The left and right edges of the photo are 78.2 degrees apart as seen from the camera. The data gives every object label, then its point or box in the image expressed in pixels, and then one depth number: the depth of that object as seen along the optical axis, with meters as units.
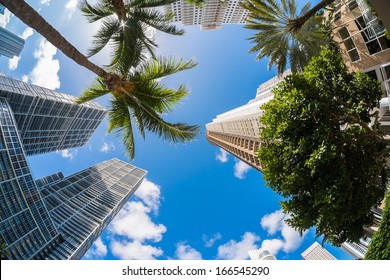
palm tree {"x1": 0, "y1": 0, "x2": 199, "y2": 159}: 8.90
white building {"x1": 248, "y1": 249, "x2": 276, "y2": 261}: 172.50
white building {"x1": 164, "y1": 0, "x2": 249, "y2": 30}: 104.86
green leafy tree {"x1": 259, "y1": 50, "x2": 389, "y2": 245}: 9.33
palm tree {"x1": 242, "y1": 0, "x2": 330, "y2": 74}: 16.05
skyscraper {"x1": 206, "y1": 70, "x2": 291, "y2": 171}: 58.36
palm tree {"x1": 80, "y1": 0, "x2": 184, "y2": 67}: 10.43
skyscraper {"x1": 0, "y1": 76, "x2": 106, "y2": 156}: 88.62
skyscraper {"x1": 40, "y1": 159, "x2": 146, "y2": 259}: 90.88
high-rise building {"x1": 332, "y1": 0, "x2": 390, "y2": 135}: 16.28
